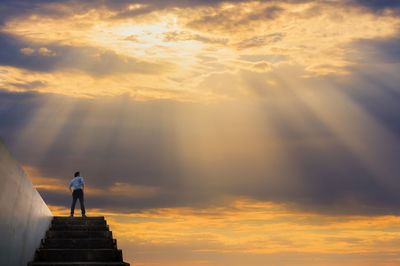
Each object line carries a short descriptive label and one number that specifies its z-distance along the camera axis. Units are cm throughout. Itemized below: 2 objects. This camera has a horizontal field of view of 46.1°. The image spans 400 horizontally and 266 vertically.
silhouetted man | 1741
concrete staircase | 1155
